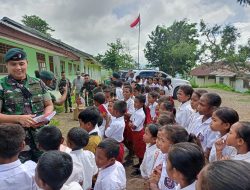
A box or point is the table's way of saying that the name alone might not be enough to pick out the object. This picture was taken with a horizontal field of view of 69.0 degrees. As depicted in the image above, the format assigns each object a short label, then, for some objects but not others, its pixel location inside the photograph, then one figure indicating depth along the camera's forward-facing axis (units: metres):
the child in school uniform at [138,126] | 3.15
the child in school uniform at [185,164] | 1.20
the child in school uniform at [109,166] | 1.66
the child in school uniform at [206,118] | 2.21
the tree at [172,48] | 24.11
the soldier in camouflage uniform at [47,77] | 4.01
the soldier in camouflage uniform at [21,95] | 1.66
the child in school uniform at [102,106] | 3.09
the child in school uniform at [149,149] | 2.05
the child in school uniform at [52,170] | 1.19
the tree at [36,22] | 26.29
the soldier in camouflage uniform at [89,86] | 6.63
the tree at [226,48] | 13.64
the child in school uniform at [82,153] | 1.75
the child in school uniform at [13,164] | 1.25
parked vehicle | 10.11
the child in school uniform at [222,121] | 1.90
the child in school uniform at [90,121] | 2.18
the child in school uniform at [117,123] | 2.76
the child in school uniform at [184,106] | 2.83
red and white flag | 17.00
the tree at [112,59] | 19.24
